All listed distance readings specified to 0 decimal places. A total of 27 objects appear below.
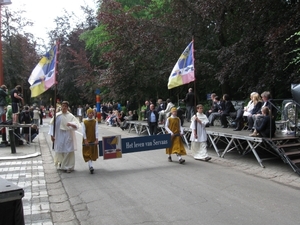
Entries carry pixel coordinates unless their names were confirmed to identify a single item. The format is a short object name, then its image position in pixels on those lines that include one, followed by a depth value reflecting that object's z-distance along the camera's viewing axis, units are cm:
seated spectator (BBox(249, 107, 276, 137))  920
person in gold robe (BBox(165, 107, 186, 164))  1013
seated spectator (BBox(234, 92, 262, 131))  1127
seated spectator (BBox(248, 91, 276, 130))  1026
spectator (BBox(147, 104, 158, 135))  1602
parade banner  945
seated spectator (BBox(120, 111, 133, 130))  2164
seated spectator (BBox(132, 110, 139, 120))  2209
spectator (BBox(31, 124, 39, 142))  1546
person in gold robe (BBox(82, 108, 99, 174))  903
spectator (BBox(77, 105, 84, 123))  3454
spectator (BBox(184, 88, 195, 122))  1638
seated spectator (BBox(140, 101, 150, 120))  1987
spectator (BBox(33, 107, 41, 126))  2512
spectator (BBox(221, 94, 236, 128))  1317
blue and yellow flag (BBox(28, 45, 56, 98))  956
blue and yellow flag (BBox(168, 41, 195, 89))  1112
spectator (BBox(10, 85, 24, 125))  1319
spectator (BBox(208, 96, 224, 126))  1414
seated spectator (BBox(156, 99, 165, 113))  1798
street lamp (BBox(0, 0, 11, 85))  1220
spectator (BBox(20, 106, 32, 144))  1642
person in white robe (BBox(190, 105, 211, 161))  1061
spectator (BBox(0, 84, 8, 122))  1300
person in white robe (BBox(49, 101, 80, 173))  914
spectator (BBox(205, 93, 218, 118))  1486
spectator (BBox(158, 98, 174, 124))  1627
